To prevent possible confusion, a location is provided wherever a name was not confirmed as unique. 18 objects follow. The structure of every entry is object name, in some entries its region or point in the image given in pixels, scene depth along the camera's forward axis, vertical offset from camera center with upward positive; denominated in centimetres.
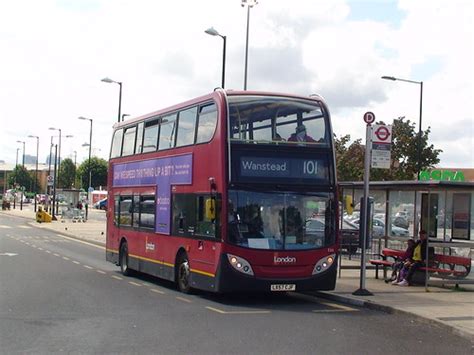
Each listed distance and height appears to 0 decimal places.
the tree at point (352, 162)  4419 +306
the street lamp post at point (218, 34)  2586 +662
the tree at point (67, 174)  12312 +411
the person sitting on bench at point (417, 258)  1499 -111
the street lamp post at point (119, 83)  3818 +677
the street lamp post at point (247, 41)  2689 +674
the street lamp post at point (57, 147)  5604 +492
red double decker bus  1221 +17
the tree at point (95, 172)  12009 +449
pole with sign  1346 -5
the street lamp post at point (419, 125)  3391 +437
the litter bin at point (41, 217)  5311 -180
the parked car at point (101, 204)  9969 -108
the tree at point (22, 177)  12750 +328
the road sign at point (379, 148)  1377 +127
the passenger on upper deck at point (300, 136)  1284 +136
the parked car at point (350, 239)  2496 -127
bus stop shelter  1516 -4
